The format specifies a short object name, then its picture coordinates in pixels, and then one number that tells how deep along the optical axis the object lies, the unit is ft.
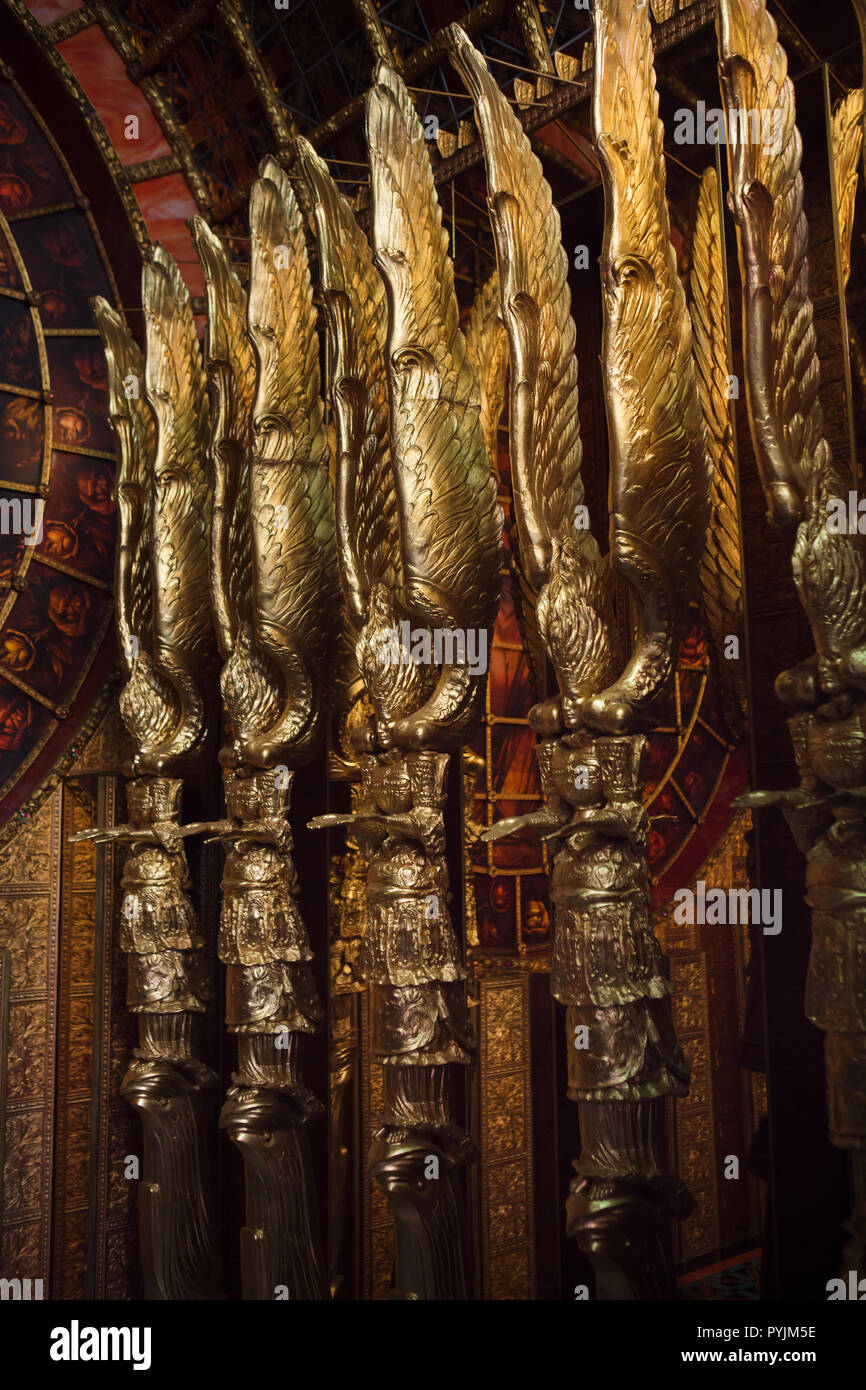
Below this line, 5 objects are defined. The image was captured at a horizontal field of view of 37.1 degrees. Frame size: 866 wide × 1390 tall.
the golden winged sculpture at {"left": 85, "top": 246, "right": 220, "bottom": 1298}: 15.46
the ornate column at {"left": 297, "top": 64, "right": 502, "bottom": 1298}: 12.36
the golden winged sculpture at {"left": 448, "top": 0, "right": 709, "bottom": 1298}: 10.61
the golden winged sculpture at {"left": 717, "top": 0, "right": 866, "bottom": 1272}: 9.32
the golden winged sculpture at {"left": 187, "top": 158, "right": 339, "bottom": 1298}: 14.11
